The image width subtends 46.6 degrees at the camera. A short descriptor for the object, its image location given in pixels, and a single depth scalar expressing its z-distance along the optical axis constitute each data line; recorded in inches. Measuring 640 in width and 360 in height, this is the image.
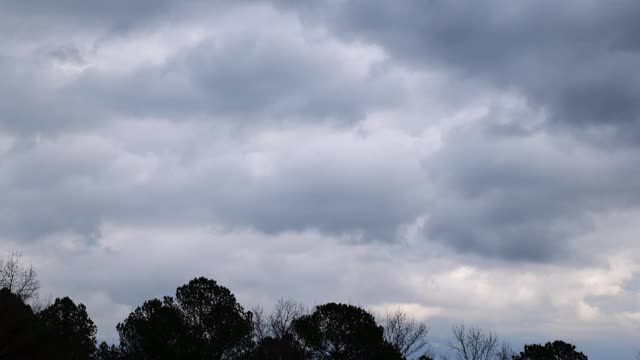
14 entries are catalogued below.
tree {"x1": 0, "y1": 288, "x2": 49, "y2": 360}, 2362.2
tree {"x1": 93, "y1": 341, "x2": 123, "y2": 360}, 3051.2
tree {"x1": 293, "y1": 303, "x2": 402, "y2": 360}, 3014.3
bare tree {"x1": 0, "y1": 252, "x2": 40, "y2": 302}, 3101.9
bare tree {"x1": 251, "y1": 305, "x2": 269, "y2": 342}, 3459.4
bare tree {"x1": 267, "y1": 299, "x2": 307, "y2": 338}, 3543.3
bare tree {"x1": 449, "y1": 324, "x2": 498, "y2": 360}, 3545.8
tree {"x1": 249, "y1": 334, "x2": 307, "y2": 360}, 3038.9
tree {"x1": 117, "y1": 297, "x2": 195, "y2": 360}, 2930.6
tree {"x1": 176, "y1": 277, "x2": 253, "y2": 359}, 3014.3
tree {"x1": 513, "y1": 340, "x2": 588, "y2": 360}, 2913.4
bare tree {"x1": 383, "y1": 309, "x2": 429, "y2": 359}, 3528.5
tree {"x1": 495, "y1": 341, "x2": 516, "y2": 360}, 3464.6
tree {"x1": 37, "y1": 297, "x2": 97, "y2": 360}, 2714.1
